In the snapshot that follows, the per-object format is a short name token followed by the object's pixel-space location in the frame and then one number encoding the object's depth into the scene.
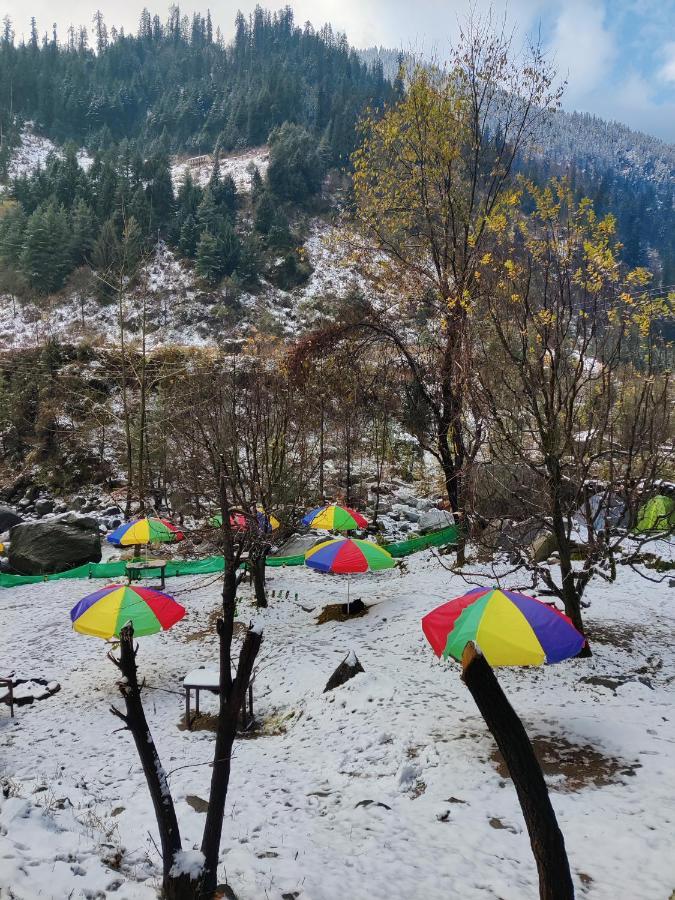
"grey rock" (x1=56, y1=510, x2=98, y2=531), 17.12
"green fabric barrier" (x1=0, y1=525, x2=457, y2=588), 14.38
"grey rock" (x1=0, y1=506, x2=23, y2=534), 19.91
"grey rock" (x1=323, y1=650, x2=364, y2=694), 7.96
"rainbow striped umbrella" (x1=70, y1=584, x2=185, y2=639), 7.64
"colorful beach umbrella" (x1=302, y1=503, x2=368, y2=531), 13.30
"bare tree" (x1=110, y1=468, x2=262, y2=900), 3.29
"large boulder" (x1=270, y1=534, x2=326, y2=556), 17.02
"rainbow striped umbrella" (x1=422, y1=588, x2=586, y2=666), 5.41
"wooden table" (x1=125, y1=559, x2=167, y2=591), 13.41
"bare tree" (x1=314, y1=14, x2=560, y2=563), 9.83
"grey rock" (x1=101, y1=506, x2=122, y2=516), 22.93
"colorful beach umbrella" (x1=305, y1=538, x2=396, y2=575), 9.98
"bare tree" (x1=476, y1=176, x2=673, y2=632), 6.37
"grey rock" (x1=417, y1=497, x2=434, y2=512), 22.34
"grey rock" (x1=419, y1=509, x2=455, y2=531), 18.86
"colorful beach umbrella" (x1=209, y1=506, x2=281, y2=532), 10.71
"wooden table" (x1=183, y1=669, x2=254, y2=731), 7.16
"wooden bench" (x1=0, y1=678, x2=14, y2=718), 7.81
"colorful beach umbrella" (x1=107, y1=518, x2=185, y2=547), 13.37
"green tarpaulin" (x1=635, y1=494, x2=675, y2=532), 13.88
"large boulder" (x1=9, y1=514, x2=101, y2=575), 15.38
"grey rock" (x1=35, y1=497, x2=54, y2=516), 23.56
